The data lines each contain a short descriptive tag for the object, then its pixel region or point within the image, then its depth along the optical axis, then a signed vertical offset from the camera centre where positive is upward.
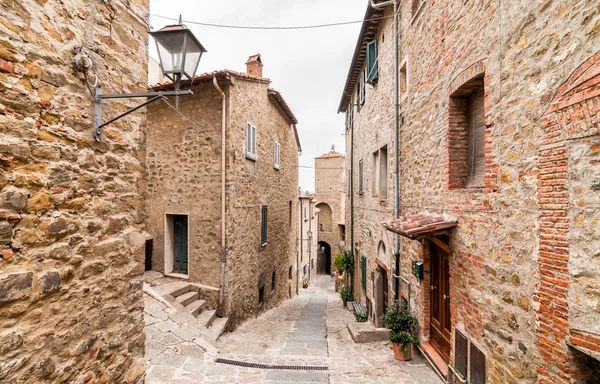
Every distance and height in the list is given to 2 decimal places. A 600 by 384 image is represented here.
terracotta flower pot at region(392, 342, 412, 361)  5.90 -2.99
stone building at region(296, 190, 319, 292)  23.03 -3.64
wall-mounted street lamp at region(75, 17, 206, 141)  2.86 +1.31
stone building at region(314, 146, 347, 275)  34.19 -0.23
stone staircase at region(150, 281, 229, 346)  7.06 -2.73
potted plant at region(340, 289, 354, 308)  13.96 -4.58
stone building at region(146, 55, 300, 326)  8.35 +0.21
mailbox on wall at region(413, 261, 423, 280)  5.89 -1.41
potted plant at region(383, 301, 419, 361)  5.88 -2.62
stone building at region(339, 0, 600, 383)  2.57 +0.09
